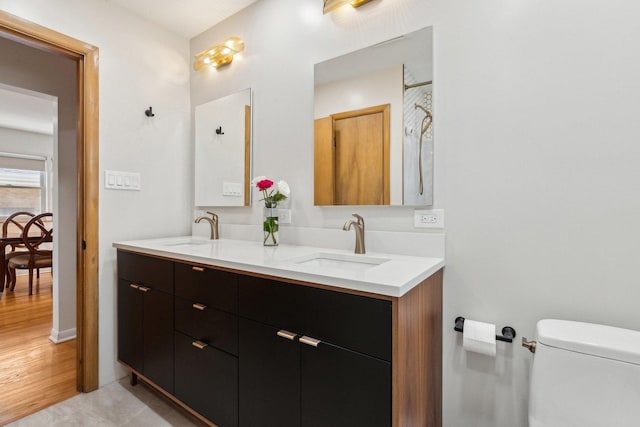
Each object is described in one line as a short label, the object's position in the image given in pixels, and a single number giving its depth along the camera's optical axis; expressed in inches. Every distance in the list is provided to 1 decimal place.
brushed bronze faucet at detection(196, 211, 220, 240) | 86.4
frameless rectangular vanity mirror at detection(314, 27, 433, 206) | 56.5
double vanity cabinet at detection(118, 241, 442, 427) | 37.5
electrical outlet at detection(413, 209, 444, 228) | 54.8
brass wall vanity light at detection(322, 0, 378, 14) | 62.9
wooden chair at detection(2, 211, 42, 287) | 156.6
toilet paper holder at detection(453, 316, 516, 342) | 48.1
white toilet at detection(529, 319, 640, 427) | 33.6
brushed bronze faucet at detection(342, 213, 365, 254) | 60.1
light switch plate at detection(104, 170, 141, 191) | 78.9
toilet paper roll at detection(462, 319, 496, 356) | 46.4
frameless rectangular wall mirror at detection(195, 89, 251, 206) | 83.0
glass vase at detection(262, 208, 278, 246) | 70.9
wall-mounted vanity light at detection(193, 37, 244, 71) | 83.7
